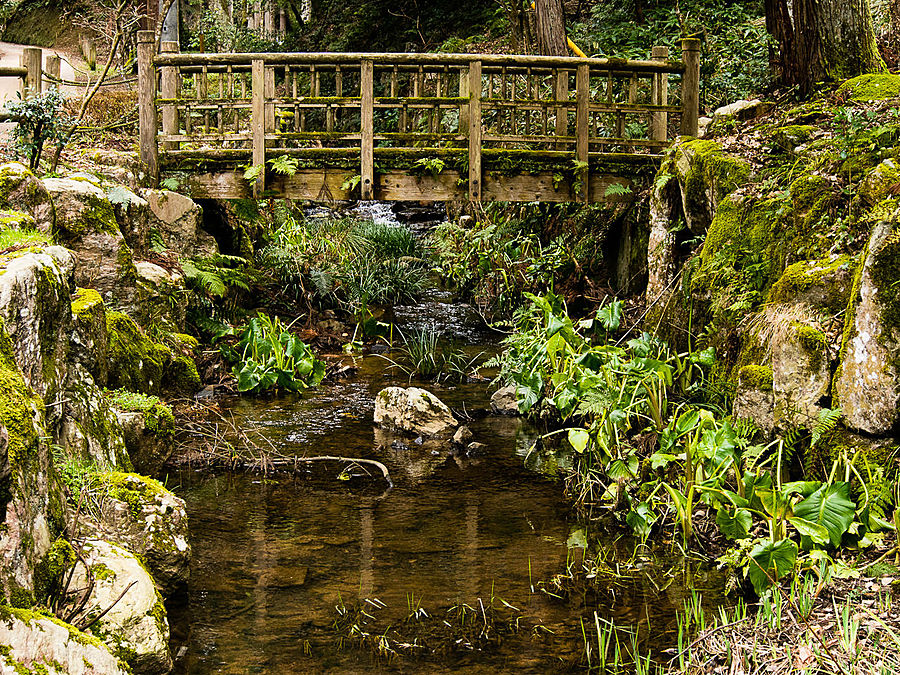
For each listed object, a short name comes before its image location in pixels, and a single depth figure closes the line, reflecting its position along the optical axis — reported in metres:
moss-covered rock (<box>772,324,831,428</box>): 5.21
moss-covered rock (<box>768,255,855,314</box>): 5.46
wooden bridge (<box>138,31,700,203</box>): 9.84
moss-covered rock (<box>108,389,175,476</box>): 6.37
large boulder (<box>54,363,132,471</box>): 5.00
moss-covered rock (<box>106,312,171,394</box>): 7.02
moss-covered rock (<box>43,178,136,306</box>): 7.89
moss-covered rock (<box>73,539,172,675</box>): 3.97
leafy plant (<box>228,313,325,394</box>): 9.24
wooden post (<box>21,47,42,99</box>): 10.48
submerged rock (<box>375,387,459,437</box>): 8.12
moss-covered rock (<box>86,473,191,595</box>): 4.84
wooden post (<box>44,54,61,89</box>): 10.84
